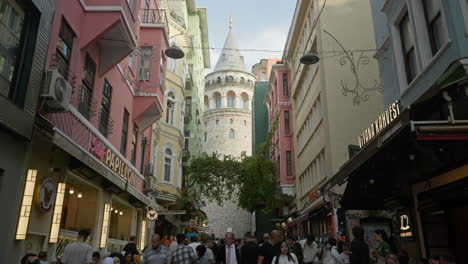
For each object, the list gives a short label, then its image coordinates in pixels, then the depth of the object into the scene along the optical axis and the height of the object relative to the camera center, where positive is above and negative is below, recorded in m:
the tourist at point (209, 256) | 10.22 -0.25
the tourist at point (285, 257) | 7.77 -0.21
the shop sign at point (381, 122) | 9.19 +3.07
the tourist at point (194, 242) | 11.01 +0.11
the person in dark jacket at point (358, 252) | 7.75 -0.11
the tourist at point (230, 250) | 10.29 -0.10
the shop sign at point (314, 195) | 22.37 +2.92
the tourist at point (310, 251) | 9.98 -0.12
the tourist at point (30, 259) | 6.69 -0.22
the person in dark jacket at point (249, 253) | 9.73 -0.16
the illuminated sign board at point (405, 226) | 10.58 +0.54
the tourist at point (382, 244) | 8.62 +0.05
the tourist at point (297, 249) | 10.03 -0.07
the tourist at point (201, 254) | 9.54 -0.19
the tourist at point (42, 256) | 7.68 -0.20
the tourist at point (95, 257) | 7.67 -0.21
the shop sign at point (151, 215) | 18.56 +1.41
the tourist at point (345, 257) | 9.12 -0.24
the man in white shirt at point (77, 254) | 7.18 -0.15
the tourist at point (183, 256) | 7.95 -0.20
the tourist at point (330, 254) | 9.17 -0.18
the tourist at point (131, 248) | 9.93 -0.05
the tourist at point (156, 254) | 7.76 -0.15
